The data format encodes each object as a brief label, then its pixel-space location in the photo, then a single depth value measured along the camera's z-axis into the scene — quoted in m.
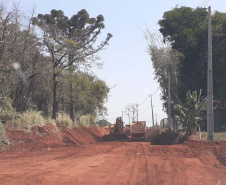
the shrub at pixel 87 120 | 53.12
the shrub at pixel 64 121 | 39.36
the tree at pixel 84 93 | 46.39
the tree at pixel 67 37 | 38.97
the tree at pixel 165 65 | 52.05
